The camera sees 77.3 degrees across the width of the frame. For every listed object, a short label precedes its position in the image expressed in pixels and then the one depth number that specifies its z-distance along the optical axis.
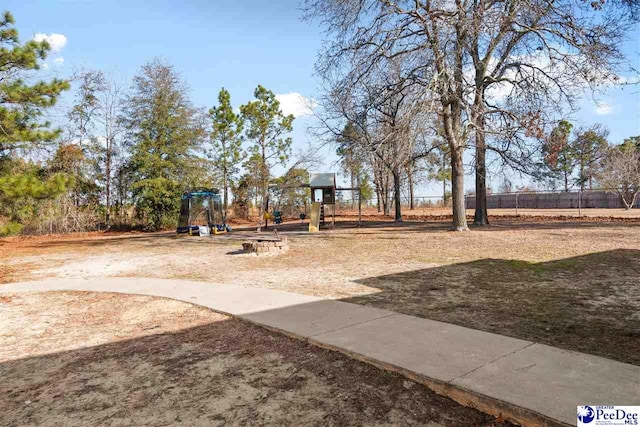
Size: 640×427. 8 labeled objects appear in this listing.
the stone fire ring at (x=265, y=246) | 11.26
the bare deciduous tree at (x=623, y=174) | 28.59
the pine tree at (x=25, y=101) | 9.60
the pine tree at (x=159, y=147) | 24.20
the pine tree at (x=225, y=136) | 32.88
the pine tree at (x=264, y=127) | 33.22
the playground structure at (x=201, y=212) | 18.98
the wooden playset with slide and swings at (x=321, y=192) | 19.83
